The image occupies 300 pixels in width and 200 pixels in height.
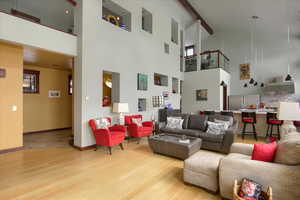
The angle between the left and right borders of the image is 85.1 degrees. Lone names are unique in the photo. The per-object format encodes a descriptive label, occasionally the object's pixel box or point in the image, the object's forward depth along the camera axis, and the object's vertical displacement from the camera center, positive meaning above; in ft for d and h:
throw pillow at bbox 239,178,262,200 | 6.21 -3.49
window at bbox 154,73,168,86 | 27.32 +3.48
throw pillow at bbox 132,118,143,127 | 18.29 -2.39
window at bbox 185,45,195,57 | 42.44 +13.18
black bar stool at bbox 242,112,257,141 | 19.17 -2.25
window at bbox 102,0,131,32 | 19.43 +10.83
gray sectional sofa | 13.83 -3.06
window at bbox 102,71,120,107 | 18.70 +1.32
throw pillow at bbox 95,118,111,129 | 15.33 -2.19
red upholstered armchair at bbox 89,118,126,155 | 14.02 -3.13
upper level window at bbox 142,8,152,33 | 23.84 +11.86
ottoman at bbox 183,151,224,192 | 8.06 -3.67
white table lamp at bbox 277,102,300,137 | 9.60 -0.72
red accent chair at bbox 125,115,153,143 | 17.58 -3.11
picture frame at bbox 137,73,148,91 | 21.27 +2.47
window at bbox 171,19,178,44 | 30.35 +12.81
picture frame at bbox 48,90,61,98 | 23.31 +0.94
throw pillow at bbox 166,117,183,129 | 17.49 -2.46
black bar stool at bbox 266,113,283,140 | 17.76 -2.37
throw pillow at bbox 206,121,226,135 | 14.67 -2.59
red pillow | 7.10 -2.31
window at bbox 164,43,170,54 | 27.14 +8.72
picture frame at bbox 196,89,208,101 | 29.71 +0.96
